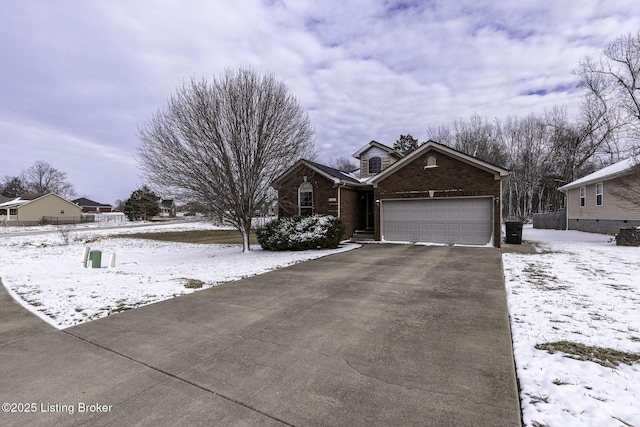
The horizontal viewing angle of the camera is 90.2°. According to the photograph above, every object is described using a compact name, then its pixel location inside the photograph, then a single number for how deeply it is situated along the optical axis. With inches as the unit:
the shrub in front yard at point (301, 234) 522.3
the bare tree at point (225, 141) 470.6
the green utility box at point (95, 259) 380.8
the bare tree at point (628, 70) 643.0
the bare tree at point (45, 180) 2593.5
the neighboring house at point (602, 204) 653.3
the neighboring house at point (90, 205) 2689.5
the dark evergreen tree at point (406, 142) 1624.0
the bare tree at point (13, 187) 2615.7
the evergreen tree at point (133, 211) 1905.9
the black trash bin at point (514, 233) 586.8
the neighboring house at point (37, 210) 1690.5
